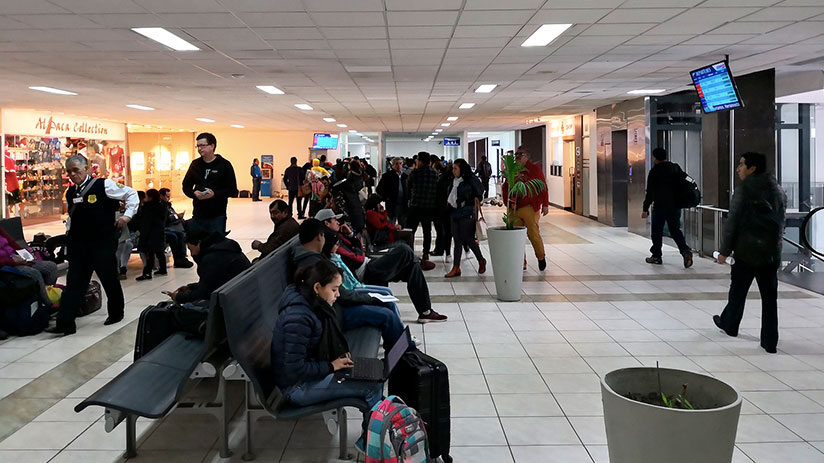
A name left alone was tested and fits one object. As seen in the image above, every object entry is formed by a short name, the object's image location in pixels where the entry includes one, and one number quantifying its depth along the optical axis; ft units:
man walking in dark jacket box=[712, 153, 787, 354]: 18.22
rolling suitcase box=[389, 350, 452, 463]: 11.70
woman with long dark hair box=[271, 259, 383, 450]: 11.22
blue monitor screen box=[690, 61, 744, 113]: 30.25
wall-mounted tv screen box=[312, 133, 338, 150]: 96.94
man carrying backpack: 34.53
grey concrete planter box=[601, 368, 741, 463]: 7.73
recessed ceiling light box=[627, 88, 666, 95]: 43.98
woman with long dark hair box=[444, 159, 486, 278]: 30.76
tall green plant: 26.50
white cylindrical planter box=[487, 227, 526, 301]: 25.16
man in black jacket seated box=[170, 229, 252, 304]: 15.76
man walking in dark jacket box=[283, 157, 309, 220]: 68.74
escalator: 29.63
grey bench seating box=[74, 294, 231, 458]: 10.73
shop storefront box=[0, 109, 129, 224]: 59.72
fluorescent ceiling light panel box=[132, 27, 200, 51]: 22.79
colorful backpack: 9.82
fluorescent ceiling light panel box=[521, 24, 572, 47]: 23.03
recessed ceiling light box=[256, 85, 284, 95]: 40.32
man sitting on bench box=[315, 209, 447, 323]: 20.55
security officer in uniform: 20.84
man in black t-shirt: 21.76
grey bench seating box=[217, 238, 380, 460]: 11.19
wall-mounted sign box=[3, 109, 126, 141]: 59.47
